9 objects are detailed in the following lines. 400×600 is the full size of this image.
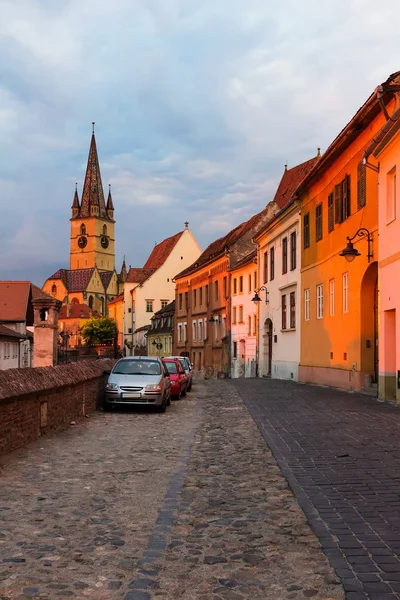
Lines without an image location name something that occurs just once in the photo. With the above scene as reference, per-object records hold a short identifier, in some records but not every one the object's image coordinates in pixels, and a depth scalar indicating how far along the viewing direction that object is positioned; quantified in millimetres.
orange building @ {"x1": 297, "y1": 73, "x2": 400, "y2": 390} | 20469
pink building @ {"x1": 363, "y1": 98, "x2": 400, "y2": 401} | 17250
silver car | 18016
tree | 115388
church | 165500
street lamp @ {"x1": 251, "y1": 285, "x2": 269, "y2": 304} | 37306
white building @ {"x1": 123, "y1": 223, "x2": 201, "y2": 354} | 85500
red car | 24188
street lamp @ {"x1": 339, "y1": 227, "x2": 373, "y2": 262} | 19062
